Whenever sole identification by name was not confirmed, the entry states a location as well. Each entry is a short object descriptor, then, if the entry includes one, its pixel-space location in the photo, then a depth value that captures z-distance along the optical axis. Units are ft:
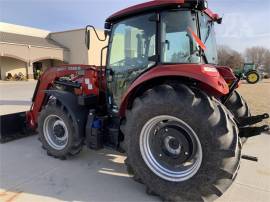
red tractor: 7.12
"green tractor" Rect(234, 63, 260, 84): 63.00
